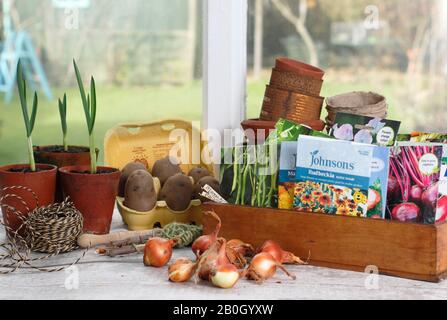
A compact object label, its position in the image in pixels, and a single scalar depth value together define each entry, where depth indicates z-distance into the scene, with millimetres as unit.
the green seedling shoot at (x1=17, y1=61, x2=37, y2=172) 1347
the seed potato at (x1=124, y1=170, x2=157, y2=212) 1432
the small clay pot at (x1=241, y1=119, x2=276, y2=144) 1447
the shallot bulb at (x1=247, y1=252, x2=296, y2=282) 1222
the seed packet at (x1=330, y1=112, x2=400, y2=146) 1269
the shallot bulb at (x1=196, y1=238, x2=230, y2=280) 1213
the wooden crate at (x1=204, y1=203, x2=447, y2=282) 1212
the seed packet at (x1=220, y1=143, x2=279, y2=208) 1319
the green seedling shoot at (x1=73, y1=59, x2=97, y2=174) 1359
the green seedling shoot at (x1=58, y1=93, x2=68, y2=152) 1431
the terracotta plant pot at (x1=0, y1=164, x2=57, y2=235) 1347
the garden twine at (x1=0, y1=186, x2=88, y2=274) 1323
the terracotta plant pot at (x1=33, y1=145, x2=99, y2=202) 1450
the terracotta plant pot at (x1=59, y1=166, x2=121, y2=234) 1373
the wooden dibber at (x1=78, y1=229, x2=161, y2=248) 1362
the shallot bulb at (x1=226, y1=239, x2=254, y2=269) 1256
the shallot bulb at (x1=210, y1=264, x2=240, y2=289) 1195
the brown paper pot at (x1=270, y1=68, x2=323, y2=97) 1469
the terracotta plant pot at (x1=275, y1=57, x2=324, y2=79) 1466
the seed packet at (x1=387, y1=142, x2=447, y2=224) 1226
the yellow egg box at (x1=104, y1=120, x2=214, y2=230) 1546
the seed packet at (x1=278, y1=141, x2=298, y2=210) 1298
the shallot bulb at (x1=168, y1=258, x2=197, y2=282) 1222
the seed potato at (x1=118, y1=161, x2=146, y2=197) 1485
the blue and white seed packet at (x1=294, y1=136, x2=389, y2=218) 1239
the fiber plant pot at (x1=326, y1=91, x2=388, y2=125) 1406
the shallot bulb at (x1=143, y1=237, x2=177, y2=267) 1284
